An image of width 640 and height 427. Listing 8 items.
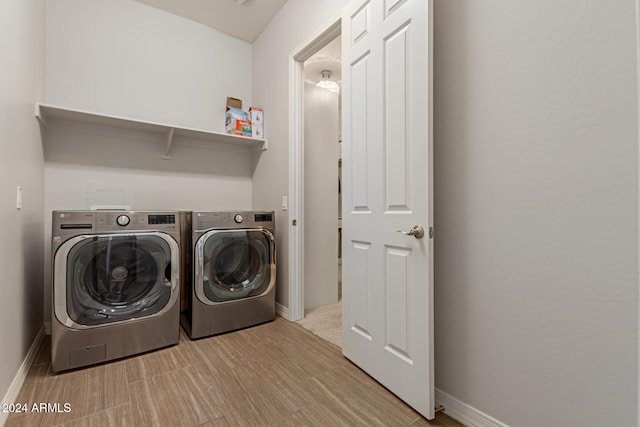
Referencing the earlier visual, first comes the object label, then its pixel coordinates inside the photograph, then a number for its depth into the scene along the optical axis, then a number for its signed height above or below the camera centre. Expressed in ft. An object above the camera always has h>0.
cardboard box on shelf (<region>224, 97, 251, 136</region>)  8.76 +2.86
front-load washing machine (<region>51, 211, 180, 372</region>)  5.26 -1.40
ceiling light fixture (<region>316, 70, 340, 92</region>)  12.14 +5.73
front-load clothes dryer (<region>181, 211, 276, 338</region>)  6.73 -1.44
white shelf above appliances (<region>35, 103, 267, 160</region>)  6.44 +2.33
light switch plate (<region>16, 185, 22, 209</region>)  4.76 +0.30
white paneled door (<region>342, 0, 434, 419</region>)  4.14 +0.30
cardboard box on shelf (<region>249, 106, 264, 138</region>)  9.01 +2.95
